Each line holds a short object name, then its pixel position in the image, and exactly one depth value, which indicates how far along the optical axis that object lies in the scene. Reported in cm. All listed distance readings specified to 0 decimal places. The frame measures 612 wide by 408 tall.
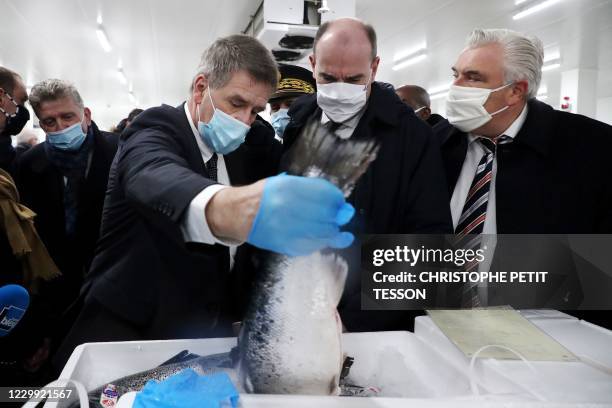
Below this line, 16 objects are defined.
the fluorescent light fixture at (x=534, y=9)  641
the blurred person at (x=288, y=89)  244
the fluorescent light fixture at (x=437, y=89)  1255
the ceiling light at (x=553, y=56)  933
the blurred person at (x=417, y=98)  337
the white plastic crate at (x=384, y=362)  79
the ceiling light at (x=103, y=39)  783
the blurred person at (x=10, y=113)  215
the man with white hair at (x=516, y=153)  152
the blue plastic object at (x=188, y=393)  60
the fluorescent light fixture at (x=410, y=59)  917
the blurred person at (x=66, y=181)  228
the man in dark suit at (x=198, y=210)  62
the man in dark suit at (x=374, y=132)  139
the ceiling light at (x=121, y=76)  1123
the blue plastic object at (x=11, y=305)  115
